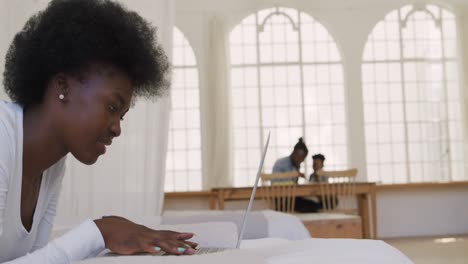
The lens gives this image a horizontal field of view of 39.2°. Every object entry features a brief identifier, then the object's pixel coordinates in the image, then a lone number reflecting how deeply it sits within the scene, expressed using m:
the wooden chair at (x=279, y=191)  5.40
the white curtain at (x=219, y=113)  8.55
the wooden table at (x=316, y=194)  5.48
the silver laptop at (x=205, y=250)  1.00
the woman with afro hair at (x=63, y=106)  1.09
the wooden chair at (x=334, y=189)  5.44
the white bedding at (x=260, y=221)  1.95
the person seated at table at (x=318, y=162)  6.34
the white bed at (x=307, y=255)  0.87
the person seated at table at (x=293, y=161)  6.07
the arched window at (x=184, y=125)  8.98
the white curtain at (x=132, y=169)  3.29
